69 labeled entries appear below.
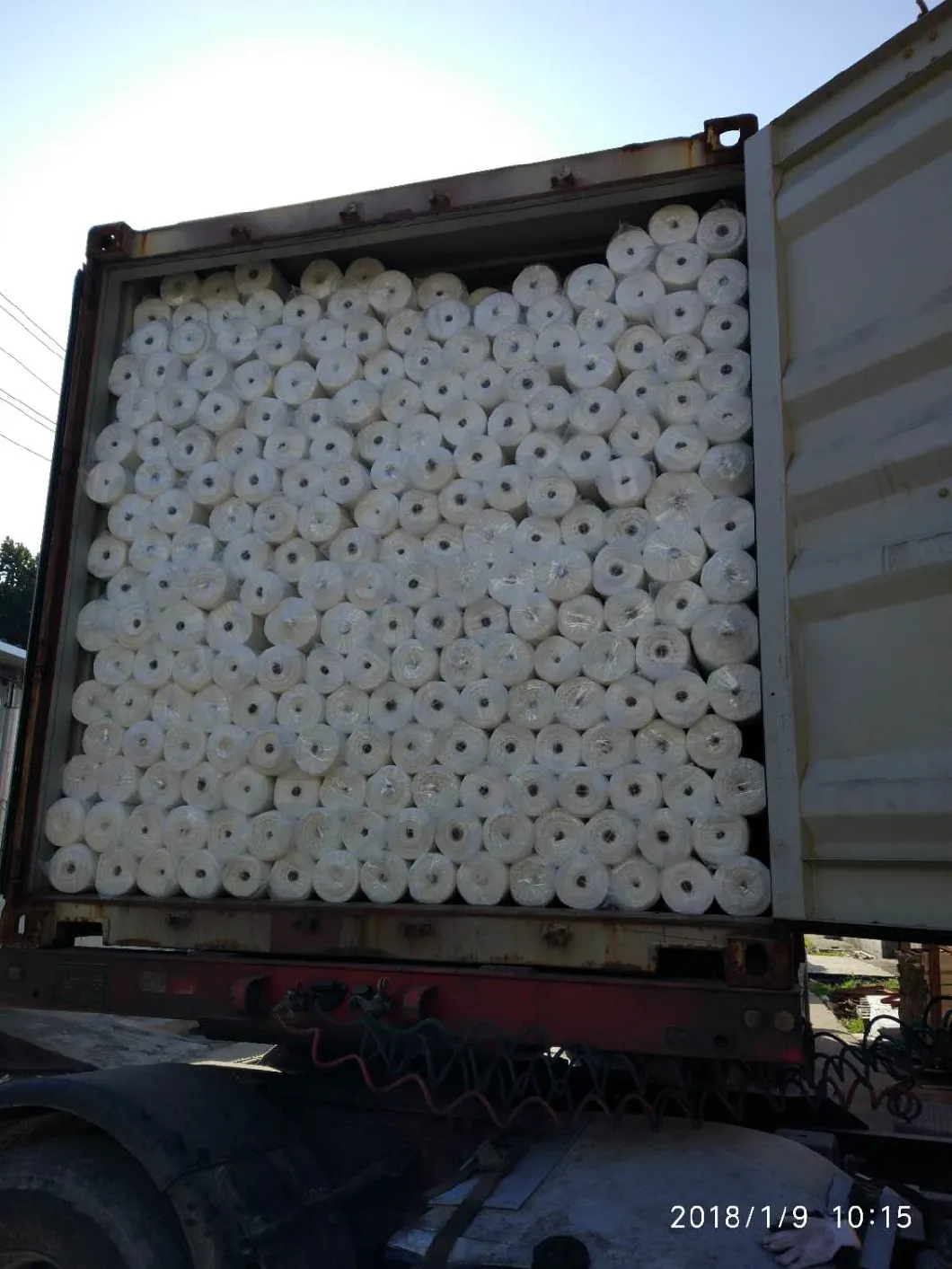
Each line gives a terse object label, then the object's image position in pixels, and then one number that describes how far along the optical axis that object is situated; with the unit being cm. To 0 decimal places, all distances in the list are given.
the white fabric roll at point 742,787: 282
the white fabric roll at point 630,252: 340
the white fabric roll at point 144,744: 354
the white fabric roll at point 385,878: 313
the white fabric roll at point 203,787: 345
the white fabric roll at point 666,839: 286
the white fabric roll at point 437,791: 315
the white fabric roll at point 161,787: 350
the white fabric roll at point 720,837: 280
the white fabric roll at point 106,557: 380
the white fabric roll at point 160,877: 341
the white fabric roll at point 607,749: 299
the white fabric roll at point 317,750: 331
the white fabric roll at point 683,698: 293
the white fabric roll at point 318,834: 327
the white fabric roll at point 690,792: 287
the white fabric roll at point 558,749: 306
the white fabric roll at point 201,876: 336
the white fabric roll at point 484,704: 316
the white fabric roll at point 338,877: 320
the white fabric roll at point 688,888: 281
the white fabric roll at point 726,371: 312
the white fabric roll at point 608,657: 306
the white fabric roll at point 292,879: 326
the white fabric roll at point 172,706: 356
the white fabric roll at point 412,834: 314
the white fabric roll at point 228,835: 336
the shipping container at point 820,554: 253
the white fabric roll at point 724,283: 323
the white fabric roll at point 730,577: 296
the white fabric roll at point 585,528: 321
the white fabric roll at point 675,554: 305
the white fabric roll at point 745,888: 275
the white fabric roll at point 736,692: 289
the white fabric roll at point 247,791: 339
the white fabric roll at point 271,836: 330
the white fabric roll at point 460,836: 308
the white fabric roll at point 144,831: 346
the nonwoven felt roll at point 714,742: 289
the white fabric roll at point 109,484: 387
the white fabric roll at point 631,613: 306
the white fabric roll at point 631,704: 300
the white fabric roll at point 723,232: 326
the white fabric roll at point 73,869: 351
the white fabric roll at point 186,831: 341
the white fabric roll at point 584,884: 292
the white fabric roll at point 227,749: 344
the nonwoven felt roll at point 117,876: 345
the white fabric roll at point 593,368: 333
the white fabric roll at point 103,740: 362
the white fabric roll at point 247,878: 332
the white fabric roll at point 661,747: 294
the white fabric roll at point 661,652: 299
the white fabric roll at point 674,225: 334
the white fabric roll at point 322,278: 389
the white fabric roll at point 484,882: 304
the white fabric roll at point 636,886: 288
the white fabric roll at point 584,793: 298
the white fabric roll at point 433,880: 309
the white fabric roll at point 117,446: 390
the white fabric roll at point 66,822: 355
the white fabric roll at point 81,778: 360
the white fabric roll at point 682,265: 330
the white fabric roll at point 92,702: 369
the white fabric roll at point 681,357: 322
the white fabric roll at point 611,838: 292
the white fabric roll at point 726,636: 291
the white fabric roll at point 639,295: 336
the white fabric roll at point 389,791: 320
